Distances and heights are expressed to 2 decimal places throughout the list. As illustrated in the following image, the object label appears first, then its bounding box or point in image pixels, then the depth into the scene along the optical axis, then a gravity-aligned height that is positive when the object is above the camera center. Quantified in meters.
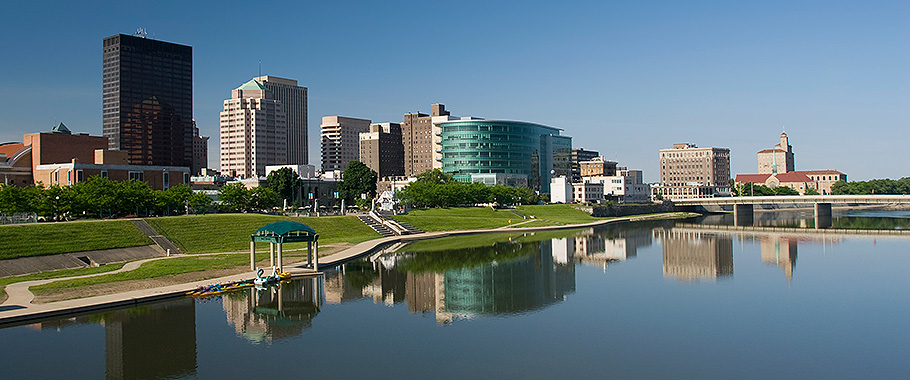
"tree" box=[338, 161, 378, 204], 166.88 +5.06
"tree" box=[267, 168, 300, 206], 150.50 +5.12
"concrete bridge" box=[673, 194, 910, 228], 165.52 -1.52
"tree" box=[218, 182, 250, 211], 122.88 +1.70
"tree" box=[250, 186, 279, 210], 128.00 +1.47
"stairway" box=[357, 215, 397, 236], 116.00 -3.81
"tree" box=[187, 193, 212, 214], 113.12 +0.86
